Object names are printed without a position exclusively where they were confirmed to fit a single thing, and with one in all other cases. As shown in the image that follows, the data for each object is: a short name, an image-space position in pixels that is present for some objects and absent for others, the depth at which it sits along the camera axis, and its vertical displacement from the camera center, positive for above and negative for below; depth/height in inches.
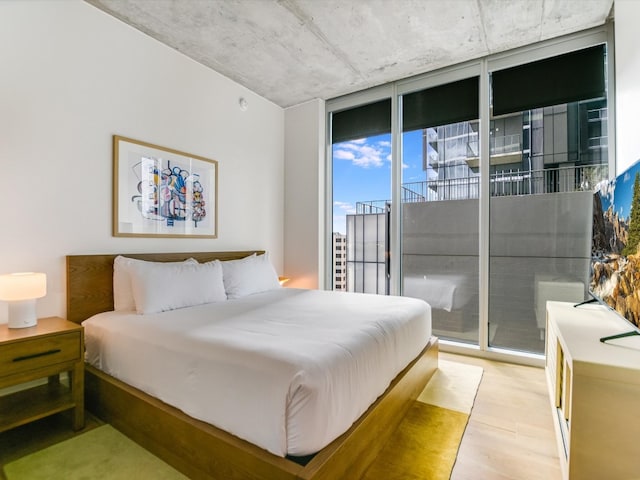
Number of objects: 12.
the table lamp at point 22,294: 72.7 -12.3
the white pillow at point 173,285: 91.1 -13.7
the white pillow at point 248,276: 119.5 -14.1
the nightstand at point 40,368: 67.5 -28.0
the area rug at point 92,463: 62.4 -45.2
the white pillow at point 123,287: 96.5 -13.9
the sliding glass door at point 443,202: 134.1 +16.3
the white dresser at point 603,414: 50.4 -27.8
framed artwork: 103.9 +17.2
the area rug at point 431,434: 64.7 -46.3
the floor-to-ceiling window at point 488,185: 114.7 +22.3
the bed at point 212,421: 49.9 -34.3
